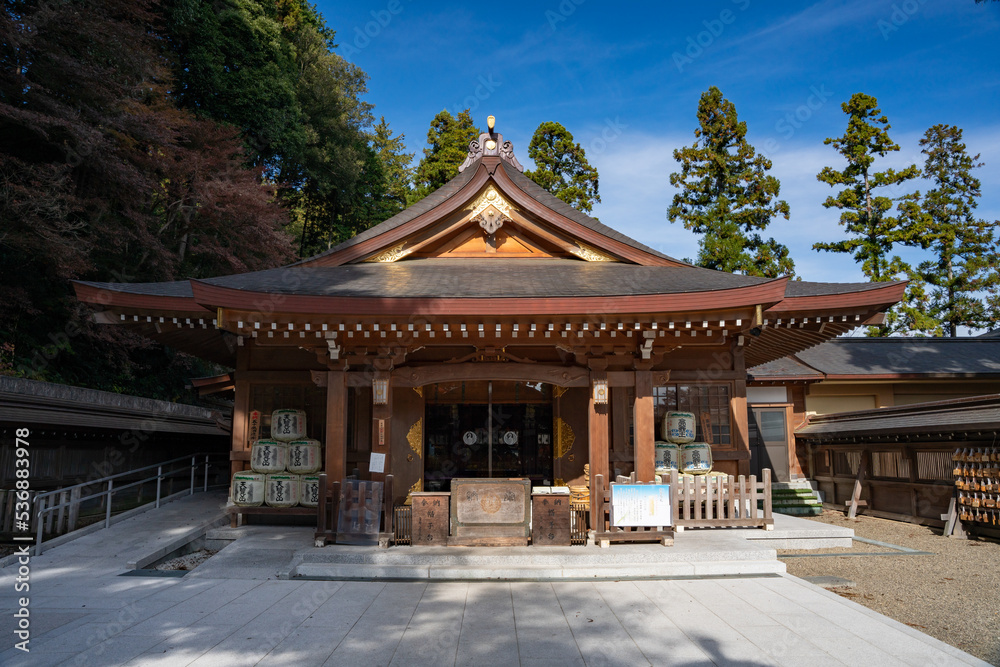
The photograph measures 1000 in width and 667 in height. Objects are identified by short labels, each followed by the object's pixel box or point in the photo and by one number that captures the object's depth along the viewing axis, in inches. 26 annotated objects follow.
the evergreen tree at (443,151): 1310.3
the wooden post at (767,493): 371.6
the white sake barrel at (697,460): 434.9
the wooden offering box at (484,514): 340.2
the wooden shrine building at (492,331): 342.3
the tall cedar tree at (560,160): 1205.7
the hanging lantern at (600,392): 377.4
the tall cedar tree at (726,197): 988.6
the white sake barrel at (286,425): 426.3
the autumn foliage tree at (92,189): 525.0
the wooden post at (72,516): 399.2
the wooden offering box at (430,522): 340.5
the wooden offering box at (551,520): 342.6
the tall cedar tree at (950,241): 908.0
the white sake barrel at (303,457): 420.5
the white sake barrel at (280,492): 416.8
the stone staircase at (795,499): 612.4
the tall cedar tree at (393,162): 1574.7
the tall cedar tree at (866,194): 893.8
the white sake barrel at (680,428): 438.3
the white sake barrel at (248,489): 414.6
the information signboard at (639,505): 343.0
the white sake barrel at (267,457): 417.1
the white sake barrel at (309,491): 418.9
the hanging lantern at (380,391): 376.5
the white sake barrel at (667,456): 436.5
